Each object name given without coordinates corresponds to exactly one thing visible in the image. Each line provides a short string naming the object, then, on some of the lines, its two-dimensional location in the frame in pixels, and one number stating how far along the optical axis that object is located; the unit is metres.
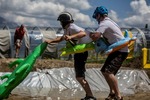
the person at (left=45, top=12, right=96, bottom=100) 5.71
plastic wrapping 9.50
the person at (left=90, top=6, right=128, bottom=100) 5.49
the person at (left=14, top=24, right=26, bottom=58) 17.06
